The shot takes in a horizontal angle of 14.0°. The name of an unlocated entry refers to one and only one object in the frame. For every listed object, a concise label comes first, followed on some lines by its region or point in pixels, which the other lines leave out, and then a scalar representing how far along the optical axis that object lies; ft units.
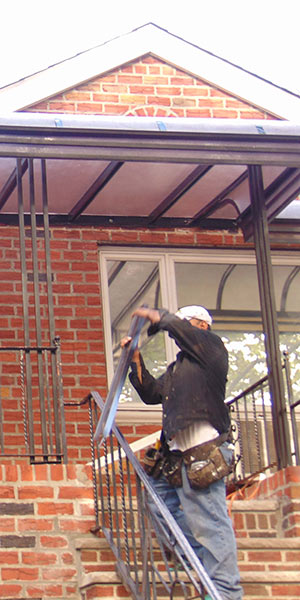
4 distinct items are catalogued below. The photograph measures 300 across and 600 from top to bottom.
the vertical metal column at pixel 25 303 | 28.27
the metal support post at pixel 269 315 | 30.09
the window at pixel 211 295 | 37.60
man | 23.31
